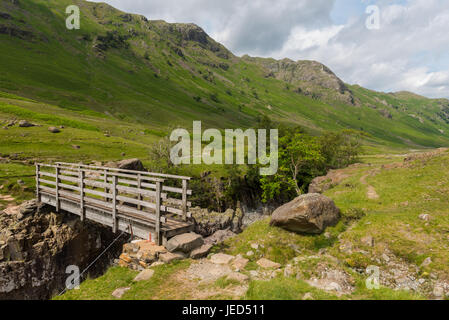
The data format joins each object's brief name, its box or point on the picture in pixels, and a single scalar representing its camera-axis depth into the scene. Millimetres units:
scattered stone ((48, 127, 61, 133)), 57997
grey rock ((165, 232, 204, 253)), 11809
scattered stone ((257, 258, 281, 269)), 11516
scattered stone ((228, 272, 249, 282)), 8844
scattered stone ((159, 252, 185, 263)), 11094
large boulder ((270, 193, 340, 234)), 15977
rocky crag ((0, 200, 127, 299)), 18906
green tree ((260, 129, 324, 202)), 43125
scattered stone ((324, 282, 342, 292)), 8741
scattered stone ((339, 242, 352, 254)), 14352
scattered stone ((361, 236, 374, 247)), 14334
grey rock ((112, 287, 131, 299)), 8750
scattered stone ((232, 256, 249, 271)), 10911
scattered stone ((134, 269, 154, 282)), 9734
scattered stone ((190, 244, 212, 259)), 11805
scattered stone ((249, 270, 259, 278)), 10150
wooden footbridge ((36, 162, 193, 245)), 12797
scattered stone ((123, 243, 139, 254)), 12250
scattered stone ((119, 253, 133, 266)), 11664
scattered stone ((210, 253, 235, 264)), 11461
